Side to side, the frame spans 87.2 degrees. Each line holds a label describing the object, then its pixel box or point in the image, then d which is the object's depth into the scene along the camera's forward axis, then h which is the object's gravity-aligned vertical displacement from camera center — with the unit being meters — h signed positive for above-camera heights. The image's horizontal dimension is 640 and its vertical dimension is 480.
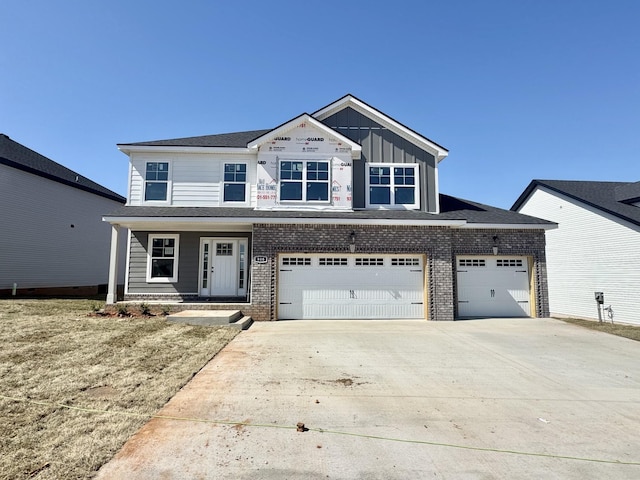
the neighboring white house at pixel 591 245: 13.96 +1.18
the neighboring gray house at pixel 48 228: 15.51 +2.04
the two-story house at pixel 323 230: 11.23 +1.37
